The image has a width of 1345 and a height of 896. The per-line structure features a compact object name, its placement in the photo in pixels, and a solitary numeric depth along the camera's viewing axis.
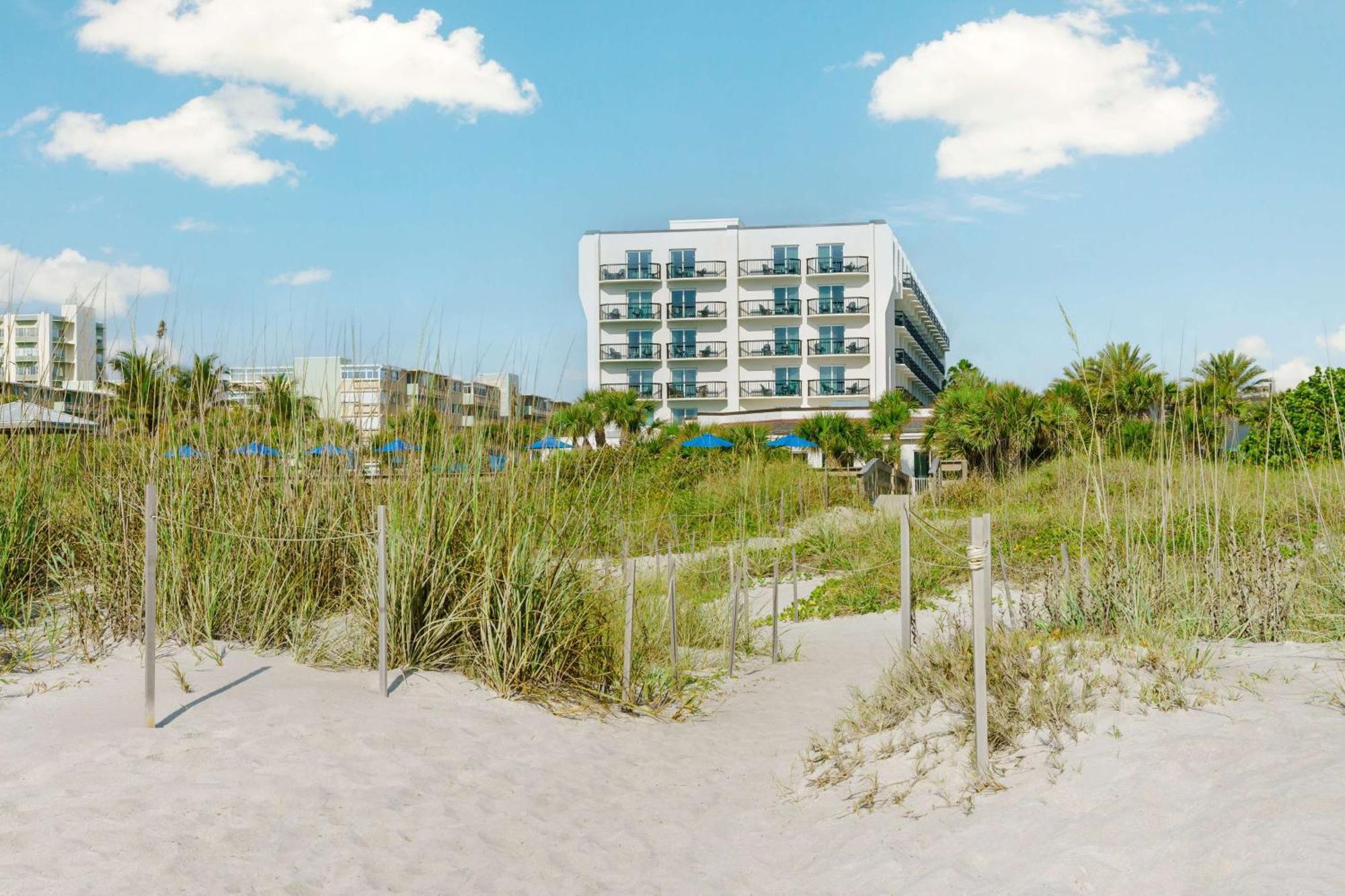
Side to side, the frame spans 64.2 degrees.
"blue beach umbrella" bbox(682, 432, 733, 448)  32.95
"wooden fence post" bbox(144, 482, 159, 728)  5.49
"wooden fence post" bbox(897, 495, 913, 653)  7.43
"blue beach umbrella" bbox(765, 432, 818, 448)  36.76
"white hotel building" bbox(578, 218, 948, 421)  64.75
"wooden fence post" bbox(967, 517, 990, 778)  4.83
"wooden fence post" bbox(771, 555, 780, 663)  10.42
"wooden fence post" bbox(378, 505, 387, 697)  6.37
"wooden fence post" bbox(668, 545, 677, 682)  8.64
